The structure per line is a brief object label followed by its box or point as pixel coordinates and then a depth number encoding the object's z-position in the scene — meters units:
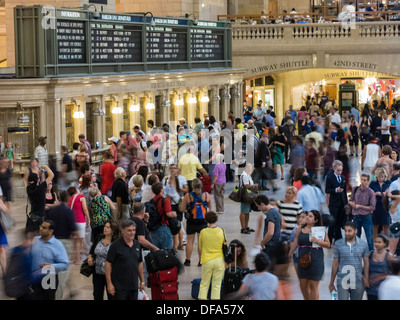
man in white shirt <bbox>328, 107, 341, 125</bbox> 27.72
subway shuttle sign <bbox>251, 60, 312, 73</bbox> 34.50
